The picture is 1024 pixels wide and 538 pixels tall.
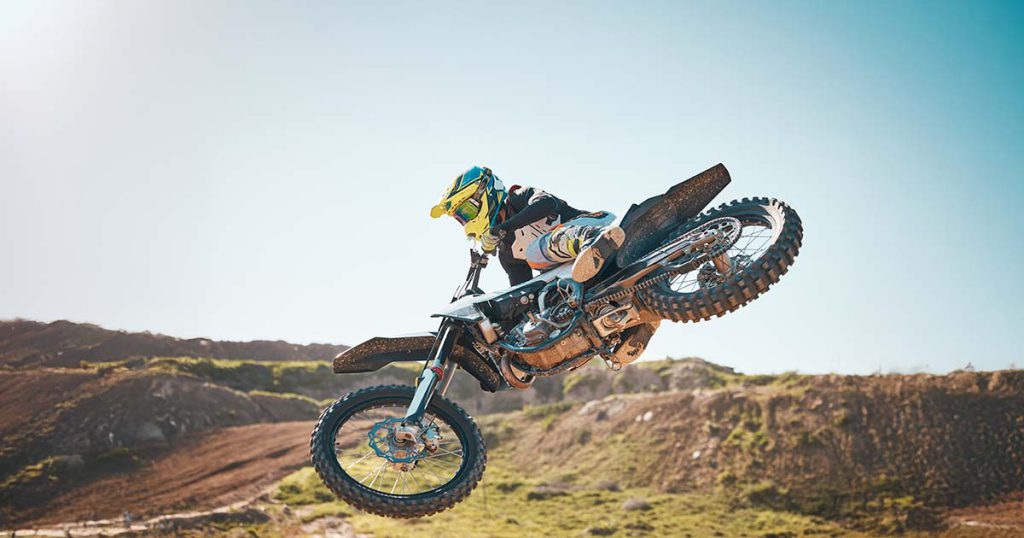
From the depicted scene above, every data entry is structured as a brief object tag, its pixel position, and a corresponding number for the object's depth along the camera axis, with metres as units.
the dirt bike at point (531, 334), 7.82
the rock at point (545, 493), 43.09
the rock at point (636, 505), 40.19
